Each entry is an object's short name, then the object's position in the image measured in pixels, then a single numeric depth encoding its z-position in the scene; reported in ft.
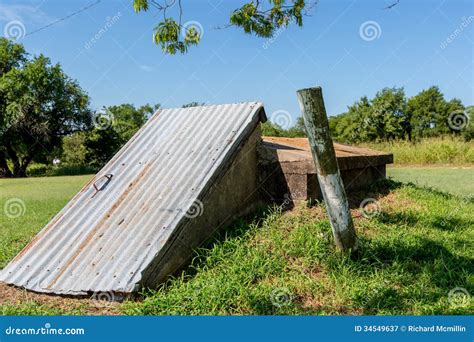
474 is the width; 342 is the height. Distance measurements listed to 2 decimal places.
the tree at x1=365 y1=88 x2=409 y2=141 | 144.36
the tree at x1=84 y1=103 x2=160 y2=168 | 122.42
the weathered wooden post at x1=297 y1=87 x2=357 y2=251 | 14.52
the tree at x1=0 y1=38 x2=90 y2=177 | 108.58
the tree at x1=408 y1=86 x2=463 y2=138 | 144.87
